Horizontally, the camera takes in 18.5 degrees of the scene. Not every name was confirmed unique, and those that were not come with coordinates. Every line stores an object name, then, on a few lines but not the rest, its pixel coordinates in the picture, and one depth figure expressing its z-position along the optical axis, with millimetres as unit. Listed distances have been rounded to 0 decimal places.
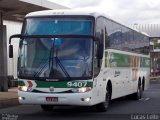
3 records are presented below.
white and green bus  14508
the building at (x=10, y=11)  24969
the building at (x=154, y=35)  58766
